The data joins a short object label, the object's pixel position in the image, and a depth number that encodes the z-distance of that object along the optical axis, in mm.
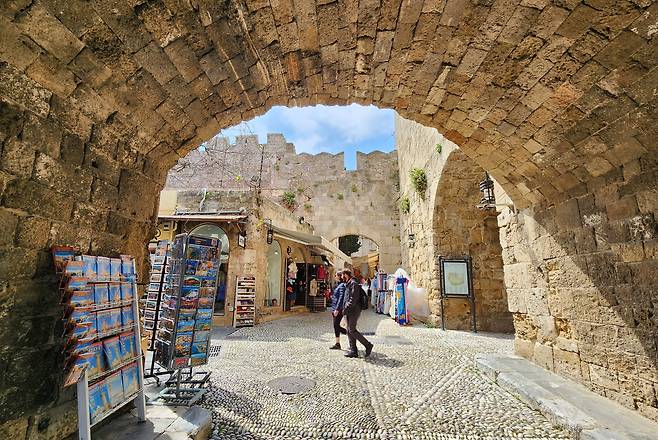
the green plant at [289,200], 15852
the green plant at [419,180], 9152
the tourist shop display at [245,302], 8281
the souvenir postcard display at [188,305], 3312
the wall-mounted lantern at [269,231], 9179
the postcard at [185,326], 3329
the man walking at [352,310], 5320
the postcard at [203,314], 3488
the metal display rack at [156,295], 4016
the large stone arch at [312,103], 1848
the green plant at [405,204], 11434
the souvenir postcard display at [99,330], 1964
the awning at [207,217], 8422
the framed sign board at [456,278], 7891
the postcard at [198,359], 3350
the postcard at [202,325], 3469
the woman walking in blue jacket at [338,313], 5898
